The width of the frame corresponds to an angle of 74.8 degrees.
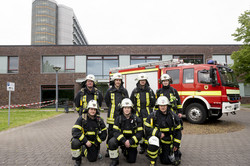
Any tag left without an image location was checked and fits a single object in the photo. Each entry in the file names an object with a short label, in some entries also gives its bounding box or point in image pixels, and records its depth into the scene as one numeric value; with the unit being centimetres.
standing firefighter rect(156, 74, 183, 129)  433
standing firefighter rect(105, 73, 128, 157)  398
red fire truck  671
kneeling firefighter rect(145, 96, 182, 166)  321
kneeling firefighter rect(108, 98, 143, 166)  327
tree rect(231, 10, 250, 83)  1384
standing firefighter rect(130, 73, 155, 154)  409
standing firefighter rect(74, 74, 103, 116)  408
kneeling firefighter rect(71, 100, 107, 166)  334
